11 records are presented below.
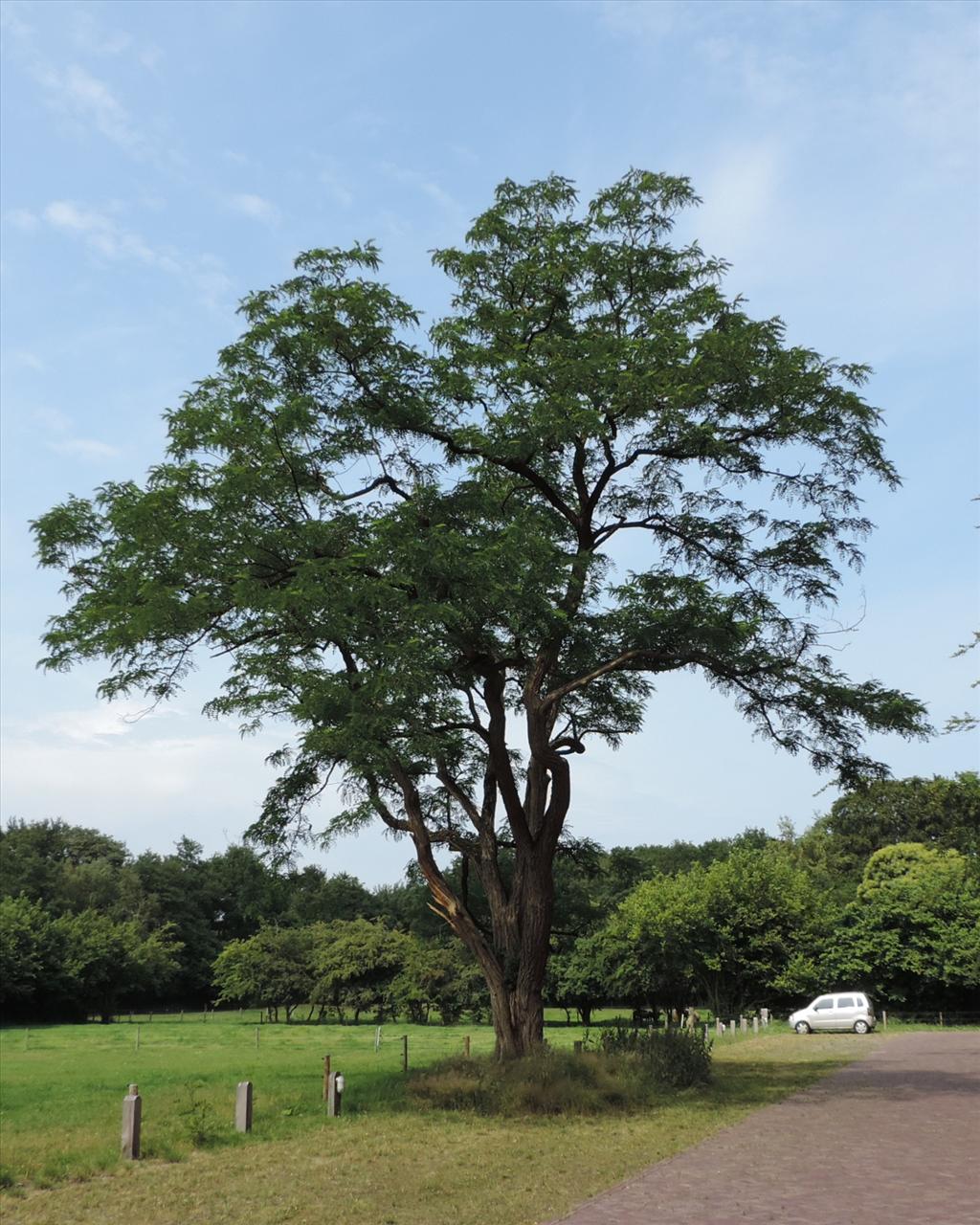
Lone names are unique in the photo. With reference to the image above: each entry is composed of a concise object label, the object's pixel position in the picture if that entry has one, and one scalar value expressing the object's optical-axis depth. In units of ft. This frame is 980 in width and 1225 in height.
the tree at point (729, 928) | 144.46
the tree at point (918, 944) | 150.10
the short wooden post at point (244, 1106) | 48.18
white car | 136.15
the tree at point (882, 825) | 240.94
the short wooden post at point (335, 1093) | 53.83
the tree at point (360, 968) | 187.42
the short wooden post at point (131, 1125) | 42.29
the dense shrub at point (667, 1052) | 63.98
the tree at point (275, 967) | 198.18
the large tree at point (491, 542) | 55.57
